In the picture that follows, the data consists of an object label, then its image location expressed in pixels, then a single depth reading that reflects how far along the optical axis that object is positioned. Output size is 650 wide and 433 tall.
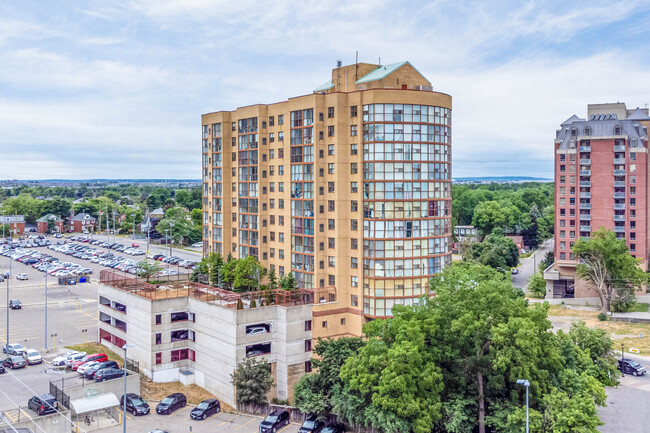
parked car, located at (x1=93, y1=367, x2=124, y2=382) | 53.32
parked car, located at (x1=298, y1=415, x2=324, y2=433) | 47.16
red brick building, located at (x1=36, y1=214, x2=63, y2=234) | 190.50
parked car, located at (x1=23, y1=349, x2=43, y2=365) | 60.62
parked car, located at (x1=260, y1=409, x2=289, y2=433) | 47.19
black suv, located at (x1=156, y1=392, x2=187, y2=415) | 50.66
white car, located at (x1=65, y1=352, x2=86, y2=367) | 59.56
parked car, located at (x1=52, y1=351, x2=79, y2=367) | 59.75
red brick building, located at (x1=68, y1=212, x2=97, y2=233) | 192.50
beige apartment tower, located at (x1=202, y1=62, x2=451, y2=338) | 59.56
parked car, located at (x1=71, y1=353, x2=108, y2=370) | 59.25
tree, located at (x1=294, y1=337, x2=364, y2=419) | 48.34
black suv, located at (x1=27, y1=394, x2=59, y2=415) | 46.56
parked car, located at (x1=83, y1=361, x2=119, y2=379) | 55.38
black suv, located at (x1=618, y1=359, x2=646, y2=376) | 62.16
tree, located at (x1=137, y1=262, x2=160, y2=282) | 69.75
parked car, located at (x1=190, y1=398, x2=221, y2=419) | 49.91
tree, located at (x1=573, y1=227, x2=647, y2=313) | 87.00
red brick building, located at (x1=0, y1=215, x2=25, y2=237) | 184.00
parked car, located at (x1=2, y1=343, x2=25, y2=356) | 62.22
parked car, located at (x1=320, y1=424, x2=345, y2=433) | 46.59
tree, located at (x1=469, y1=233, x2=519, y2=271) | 121.69
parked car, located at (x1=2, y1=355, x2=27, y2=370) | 59.16
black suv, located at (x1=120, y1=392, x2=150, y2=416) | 50.00
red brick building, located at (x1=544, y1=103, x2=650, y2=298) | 96.88
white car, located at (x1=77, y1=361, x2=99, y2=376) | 56.12
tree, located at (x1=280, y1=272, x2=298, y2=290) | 63.03
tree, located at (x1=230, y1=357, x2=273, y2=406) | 51.28
